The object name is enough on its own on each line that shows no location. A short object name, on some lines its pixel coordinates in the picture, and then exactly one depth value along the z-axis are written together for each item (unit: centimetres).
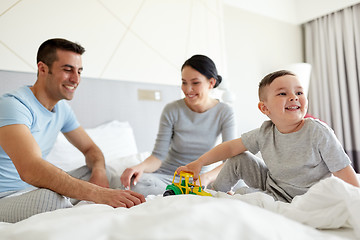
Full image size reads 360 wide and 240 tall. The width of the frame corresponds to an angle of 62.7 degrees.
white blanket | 71
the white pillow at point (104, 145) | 199
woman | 178
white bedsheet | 54
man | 110
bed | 55
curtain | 340
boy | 113
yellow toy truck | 114
